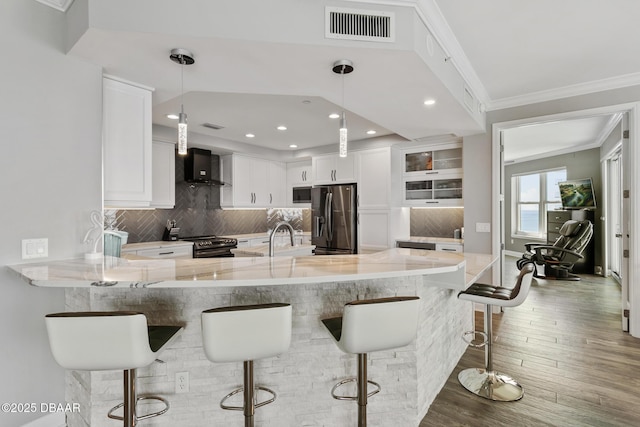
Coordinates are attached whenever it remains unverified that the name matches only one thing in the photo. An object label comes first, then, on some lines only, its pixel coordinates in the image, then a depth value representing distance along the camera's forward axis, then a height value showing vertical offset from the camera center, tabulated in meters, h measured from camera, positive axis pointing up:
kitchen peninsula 1.73 -0.76
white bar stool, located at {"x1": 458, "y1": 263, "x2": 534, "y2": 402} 2.24 -1.08
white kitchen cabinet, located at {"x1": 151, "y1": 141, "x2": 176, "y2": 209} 4.25 +0.58
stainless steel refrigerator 5.17 -0.04
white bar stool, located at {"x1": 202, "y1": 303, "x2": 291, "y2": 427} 1.40 -0.52
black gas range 4.46 -0.42
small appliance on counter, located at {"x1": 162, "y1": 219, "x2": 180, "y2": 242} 4.62 -0.23
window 7.74 +0.42
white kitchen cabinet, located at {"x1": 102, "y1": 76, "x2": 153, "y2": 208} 2.24 +0.54
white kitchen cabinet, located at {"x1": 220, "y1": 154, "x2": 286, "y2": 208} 5.33 +0.62
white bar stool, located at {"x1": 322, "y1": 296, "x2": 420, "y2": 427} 1.51 -0.55
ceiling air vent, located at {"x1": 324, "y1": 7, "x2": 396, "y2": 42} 1.82 +1.11
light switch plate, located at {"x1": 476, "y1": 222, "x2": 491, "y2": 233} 3.89 -0.14
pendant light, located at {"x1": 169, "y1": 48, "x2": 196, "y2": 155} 1.89 +0.97
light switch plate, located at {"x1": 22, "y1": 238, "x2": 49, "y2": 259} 1.84 -0.18
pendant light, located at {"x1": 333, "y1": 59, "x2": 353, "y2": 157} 2.03 +0.97
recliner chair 5.68 -0.66
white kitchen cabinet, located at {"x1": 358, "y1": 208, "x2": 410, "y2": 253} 4.83 -0.18
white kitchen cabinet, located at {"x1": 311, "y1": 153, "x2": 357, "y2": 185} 5.23 +0.81
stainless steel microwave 5.90 +0.42
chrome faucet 2.47 -0.12
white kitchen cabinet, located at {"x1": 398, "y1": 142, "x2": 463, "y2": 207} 4.40 +0.60
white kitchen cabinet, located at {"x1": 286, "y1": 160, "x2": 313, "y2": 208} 5.92 +0.74
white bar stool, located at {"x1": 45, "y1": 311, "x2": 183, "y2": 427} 1.31 -0.51
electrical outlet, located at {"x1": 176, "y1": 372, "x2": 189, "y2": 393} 1.78 -0.93
